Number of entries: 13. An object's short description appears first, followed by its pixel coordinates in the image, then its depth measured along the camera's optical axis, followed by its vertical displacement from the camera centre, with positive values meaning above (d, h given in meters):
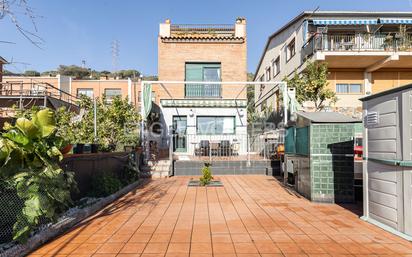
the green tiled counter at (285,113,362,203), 7.05 -0.39
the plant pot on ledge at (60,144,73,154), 5.56 -0.15
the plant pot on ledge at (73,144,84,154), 6.97 -0.18
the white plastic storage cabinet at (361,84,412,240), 4.49 -0.28
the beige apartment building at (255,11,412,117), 17.22 +5.43
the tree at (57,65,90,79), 65.48 +15.98
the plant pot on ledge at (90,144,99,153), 7.82 -0.17
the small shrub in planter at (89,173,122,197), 7.39 -1.13
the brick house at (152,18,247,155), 18.61 +3.98
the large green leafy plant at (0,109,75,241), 4.05 -0.39
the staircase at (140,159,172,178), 12.18 -1.13
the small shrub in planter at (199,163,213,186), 9.91 -1.20
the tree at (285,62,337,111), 14.51 +2.80
